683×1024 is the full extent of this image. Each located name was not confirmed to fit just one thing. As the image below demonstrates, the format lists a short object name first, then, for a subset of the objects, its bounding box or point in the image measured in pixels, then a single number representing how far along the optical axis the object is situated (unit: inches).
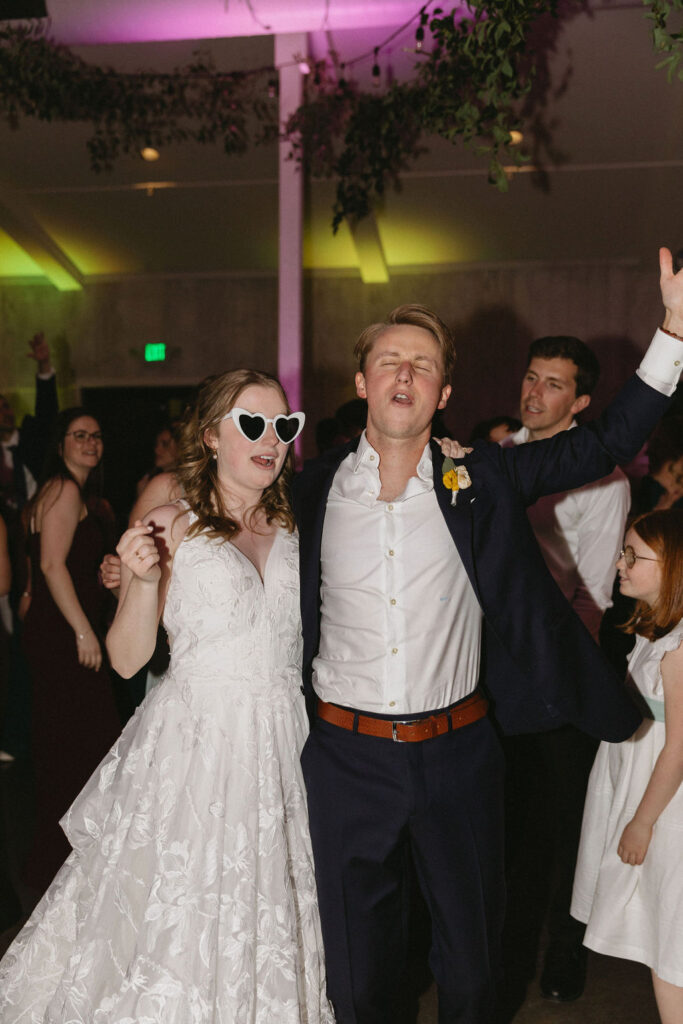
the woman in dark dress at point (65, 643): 138.8
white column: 180.5
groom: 81.9
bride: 79.0
